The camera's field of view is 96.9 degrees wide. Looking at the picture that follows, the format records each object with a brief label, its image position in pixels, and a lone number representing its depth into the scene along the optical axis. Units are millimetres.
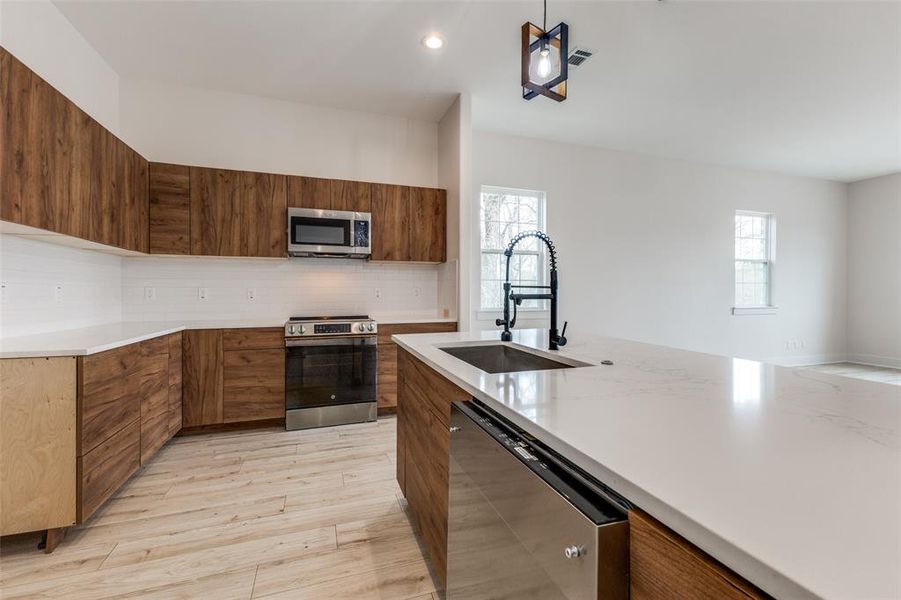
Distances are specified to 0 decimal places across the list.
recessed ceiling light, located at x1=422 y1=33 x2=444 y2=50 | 2889
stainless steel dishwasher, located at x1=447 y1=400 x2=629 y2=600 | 599
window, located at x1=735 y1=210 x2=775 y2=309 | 6195
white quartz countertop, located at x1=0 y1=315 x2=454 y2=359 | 1826
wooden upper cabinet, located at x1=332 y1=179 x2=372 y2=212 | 3701
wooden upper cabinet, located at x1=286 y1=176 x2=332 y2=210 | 3572
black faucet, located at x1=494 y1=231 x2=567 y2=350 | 1773
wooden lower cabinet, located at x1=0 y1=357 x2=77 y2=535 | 1748
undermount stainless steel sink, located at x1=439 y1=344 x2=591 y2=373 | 1868
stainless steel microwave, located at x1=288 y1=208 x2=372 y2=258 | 3541
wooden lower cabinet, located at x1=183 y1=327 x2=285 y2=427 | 3176
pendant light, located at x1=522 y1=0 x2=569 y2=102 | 1623
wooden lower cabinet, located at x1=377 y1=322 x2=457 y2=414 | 3670
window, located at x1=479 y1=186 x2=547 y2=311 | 4773
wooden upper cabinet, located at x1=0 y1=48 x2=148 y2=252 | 1778
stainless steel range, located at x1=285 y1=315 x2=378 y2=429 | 3381
